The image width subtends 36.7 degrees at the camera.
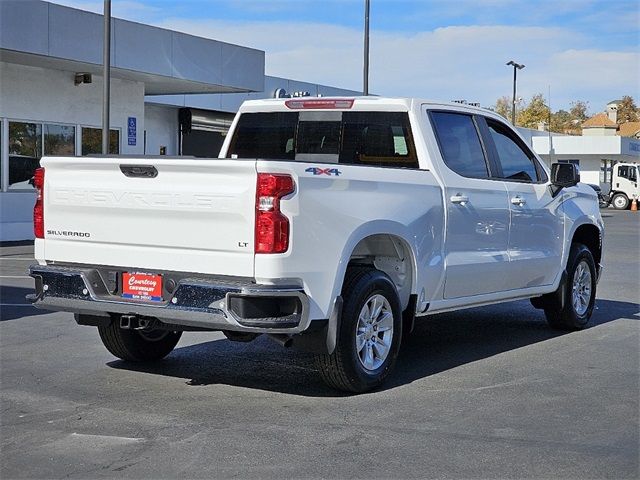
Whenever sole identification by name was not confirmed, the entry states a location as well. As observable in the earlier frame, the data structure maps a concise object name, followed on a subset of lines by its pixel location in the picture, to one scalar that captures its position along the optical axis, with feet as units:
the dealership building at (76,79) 64.34
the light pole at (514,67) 185.26
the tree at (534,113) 356.81
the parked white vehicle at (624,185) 171.12
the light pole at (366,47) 78.03
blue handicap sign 81.25
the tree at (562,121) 399.85
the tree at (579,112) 440.45
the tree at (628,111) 440.45
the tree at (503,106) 392.18
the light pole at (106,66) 59.88
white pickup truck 20.02
